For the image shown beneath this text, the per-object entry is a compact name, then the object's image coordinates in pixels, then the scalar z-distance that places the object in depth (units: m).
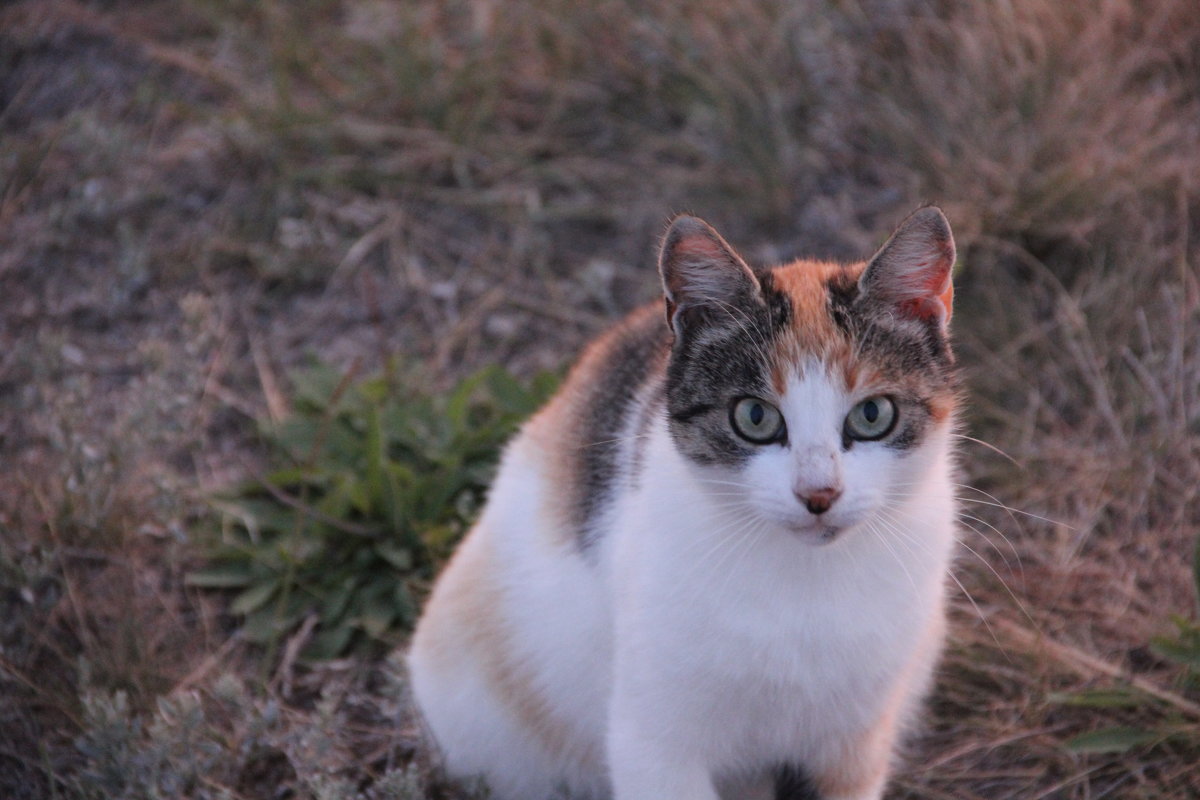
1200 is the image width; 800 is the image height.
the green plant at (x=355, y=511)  3.06
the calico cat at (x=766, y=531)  1.85
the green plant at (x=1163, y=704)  2.39
